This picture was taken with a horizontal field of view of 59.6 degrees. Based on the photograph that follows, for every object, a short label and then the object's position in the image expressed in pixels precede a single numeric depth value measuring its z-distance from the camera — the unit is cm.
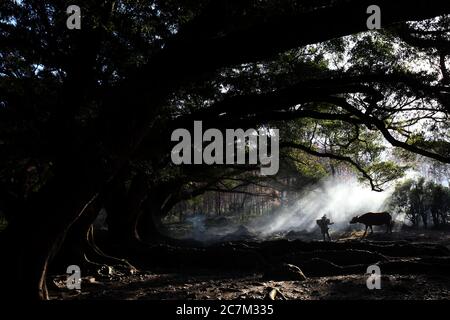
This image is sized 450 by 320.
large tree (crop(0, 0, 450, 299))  498
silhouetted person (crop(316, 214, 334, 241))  2553
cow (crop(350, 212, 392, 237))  2588
